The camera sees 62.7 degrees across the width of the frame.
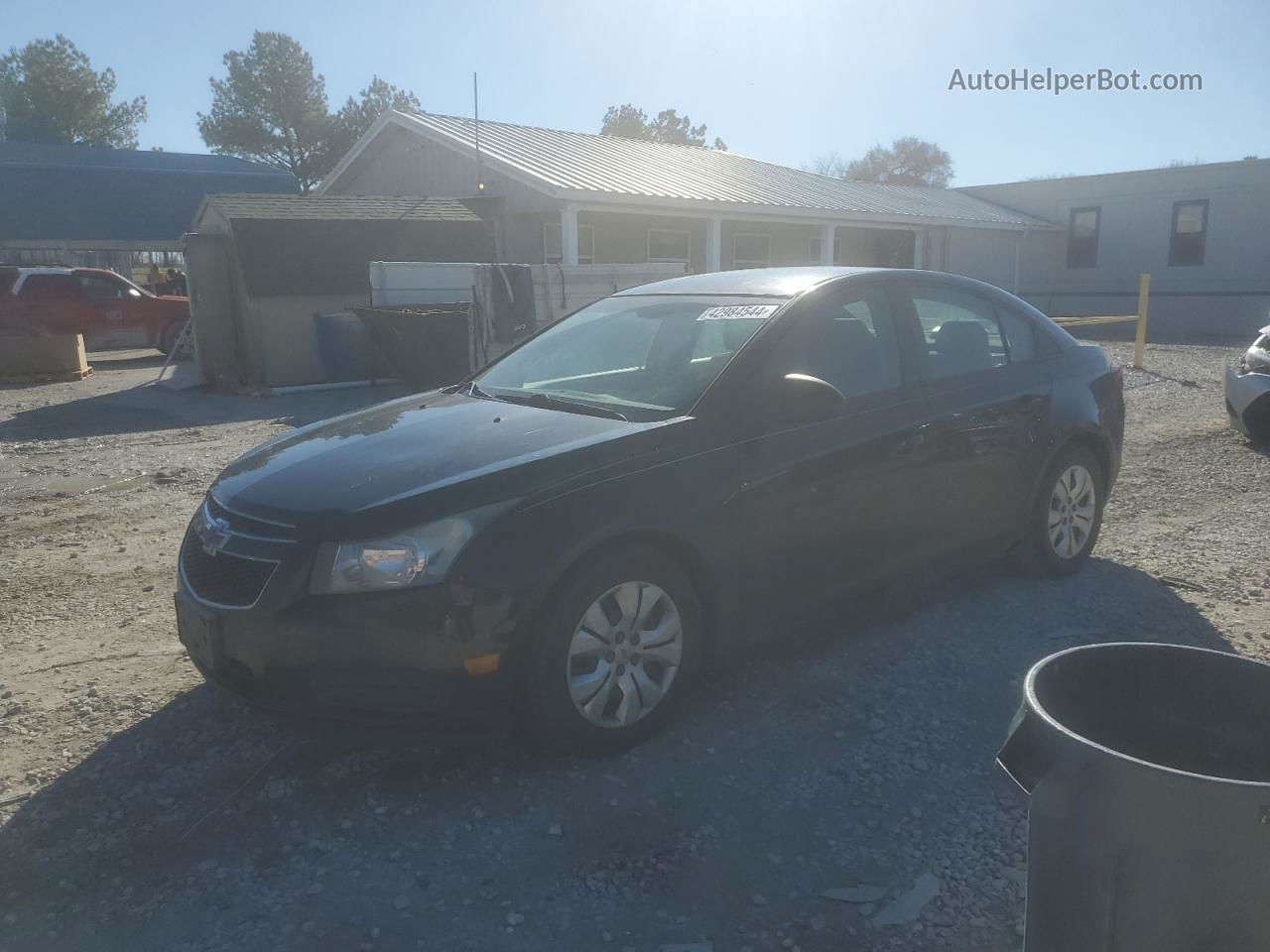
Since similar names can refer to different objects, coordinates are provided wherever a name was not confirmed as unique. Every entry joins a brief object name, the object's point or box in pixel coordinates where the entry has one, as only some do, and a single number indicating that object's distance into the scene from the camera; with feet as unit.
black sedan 10.48
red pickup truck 60.13
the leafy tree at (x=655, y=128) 250.98
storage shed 48.60
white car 27.12
